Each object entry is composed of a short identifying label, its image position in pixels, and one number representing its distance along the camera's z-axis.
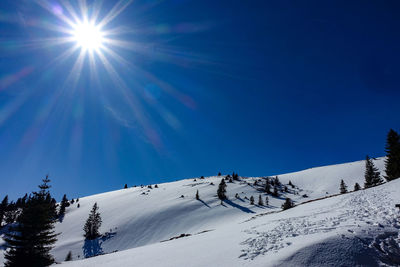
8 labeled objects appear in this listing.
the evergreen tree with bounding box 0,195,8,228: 78.67
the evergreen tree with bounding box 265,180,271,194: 86.41
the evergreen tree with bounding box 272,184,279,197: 83.56
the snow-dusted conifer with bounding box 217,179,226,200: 73.06
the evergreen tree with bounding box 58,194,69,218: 79.75
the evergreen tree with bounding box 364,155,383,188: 49.28
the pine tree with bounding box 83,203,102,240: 56.63
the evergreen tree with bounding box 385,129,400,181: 34.38
